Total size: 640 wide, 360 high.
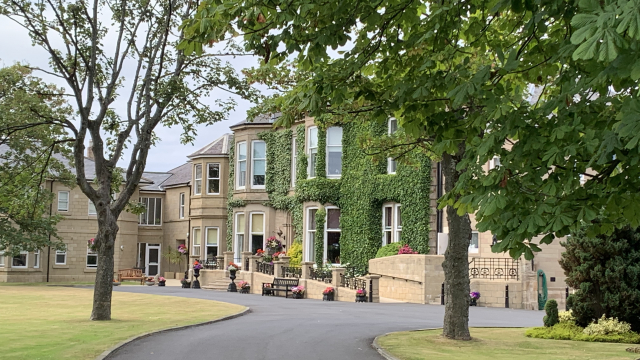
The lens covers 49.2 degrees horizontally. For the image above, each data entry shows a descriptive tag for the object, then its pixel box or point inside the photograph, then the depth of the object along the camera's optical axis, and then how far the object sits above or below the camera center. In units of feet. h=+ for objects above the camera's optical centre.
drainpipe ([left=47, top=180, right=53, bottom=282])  152.35 -3.57
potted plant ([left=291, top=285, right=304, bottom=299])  99.25 -6.97
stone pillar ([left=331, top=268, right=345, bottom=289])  96.67 -4.53
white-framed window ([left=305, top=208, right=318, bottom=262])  117.50 +1.57
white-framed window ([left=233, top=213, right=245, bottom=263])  134.10 +0.96
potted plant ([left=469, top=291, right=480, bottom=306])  85.64 -6.37
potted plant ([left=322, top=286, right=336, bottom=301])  94.84 -6.76
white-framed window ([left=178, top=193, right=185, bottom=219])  165.27 +8.07
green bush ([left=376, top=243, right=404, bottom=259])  101.50 -0.89
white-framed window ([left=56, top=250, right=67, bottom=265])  155.22 -3.82
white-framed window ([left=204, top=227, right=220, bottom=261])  147.23 +0.77
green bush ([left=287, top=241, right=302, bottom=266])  117.50 -1.77
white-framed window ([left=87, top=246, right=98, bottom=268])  158.61 -4.28
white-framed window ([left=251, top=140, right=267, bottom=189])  133.18 +15.25
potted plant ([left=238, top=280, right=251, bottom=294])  111.14 -7.12
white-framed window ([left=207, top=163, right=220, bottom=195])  147.13 +13.14
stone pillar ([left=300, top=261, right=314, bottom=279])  102.19 -3.83
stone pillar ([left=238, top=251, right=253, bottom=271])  120.26 -2.57
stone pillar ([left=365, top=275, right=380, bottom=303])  90.68 -5.57
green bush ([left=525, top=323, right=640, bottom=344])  48.62 -6.37
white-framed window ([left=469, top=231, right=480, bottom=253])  98.65 +0.27
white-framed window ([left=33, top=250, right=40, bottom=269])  150.82 -4.43
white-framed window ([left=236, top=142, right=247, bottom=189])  135.13 +14.53
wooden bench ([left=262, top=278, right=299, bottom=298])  102.68 -6.44
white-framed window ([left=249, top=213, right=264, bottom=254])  131.64 +2.67
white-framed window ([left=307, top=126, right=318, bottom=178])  118.11 +15.89
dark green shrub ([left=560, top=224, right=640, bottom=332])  50.08 -2.17
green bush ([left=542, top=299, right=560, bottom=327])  53.88 -5.25
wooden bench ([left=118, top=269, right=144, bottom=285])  146.10 -7.27
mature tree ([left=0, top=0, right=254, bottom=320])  59.82 +13.63
